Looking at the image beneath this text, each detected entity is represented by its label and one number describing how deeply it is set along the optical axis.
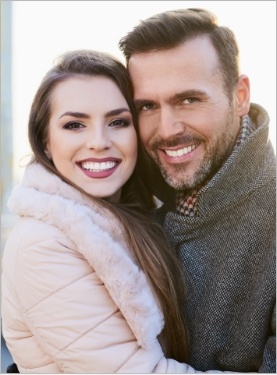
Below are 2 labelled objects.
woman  1.44
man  1.59
